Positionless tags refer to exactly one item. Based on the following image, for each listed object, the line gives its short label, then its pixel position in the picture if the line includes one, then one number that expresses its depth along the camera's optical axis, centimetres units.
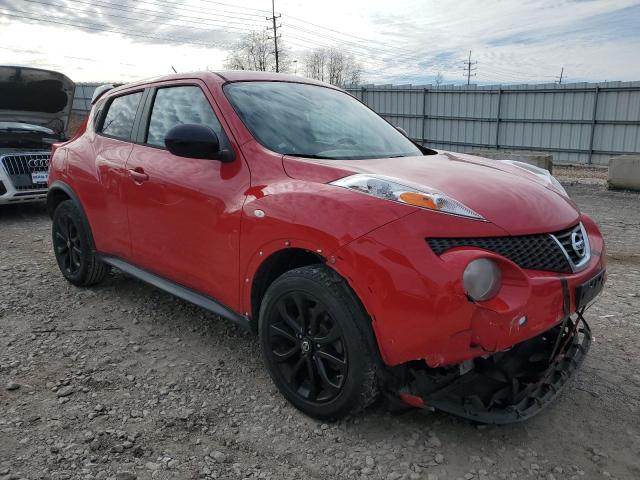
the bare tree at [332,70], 6222
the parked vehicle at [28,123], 738
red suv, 217
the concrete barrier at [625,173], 1045
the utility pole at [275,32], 5431
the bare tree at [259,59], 5506
